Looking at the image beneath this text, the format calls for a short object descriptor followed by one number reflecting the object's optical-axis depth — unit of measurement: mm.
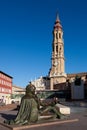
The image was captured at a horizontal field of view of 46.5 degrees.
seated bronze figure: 5486
